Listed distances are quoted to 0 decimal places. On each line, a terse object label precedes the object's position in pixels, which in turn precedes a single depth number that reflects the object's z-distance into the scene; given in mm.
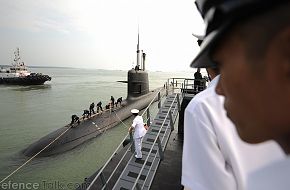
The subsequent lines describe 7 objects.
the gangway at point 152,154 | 3812
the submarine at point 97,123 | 8091
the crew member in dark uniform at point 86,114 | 9525
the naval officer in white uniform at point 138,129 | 4837
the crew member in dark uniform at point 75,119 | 8731
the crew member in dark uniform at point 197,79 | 6664
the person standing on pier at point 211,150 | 755
